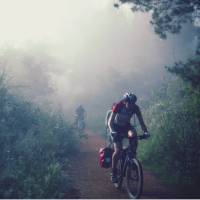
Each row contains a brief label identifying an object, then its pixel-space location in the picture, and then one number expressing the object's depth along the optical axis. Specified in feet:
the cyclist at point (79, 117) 68.59
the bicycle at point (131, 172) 24.61
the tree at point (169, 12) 33.87
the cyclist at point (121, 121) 26.99
